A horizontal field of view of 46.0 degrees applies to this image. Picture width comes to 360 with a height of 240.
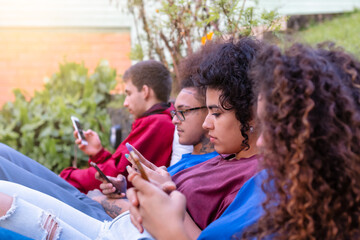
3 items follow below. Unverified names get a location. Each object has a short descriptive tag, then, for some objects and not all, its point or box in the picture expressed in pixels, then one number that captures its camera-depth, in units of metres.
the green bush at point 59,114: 5.51
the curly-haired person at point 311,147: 1.08
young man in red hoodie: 3.14
